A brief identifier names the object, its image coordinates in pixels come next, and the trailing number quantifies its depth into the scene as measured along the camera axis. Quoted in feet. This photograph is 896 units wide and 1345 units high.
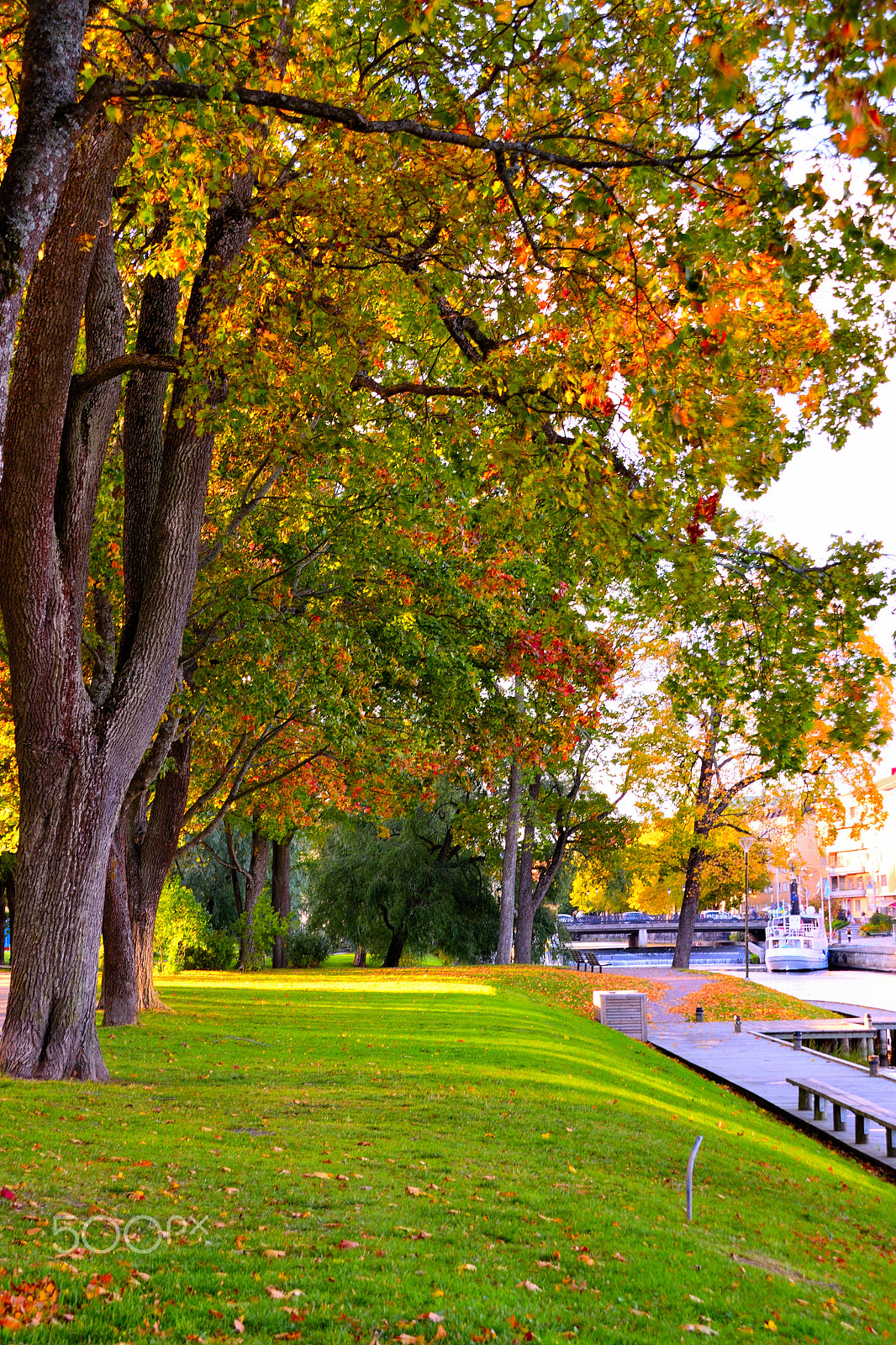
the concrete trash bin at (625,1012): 70.54
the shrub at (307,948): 121.90
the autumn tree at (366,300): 25.91
